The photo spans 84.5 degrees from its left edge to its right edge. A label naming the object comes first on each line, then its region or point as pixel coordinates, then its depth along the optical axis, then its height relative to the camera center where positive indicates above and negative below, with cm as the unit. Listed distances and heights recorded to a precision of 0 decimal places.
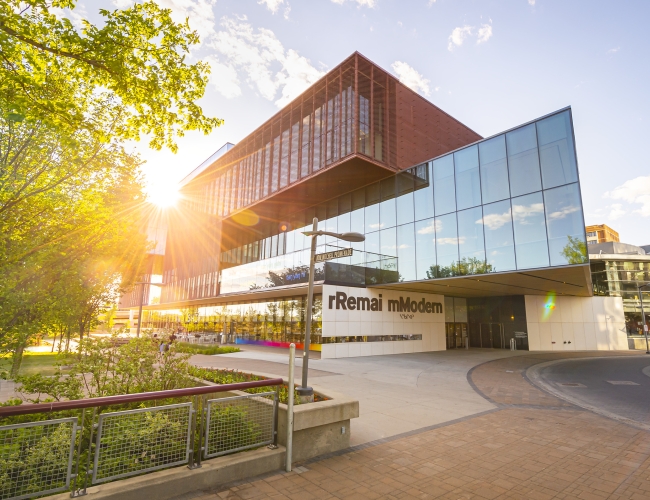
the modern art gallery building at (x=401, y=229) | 1703 +534
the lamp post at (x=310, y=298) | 604 +34
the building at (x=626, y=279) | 3453 +420
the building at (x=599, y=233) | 10347 +2565
